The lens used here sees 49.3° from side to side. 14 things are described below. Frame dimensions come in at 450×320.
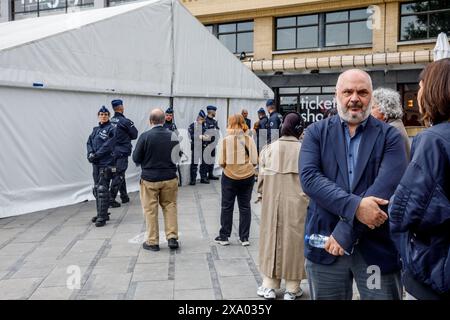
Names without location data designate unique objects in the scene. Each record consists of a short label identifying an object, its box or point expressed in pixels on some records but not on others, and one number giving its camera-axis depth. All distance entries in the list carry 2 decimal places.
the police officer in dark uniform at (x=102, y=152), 7.96
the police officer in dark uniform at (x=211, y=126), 12.17
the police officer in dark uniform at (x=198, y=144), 12.07
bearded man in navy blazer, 2.49
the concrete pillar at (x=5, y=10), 31.28
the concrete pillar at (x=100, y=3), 28.27
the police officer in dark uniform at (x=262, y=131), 13.33
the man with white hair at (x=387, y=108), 4.04
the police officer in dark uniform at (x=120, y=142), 9.07
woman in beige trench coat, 4.42
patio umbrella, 9.94
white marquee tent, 8.52
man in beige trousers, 6.13
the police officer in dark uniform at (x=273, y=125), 12.69
